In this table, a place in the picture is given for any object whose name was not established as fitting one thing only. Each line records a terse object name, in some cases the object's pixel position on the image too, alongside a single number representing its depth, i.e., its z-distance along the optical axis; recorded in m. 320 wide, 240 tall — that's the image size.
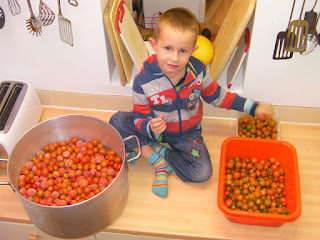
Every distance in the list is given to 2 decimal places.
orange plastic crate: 1.17
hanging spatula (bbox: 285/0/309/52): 1.20
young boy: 1.14
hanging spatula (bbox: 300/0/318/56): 1.18
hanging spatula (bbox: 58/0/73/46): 1.30
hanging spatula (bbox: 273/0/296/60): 1.25
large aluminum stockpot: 1.10
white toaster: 1.35
